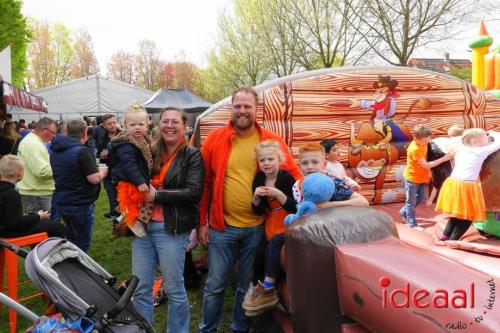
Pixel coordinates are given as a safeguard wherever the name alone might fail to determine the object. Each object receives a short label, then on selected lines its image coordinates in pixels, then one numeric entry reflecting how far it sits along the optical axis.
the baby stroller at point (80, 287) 2.22
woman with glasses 2.57
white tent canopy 18.92
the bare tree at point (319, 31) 15.86
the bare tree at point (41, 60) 39.41
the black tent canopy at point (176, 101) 14.05
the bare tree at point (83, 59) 44.31
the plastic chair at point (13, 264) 3.25
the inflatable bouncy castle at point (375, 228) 1.58
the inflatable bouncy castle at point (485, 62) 8.77
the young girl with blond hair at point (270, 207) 2.62
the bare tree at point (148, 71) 45.72
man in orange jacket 2.77
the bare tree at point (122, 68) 48.09
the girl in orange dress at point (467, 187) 3.50
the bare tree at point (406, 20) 13.07
